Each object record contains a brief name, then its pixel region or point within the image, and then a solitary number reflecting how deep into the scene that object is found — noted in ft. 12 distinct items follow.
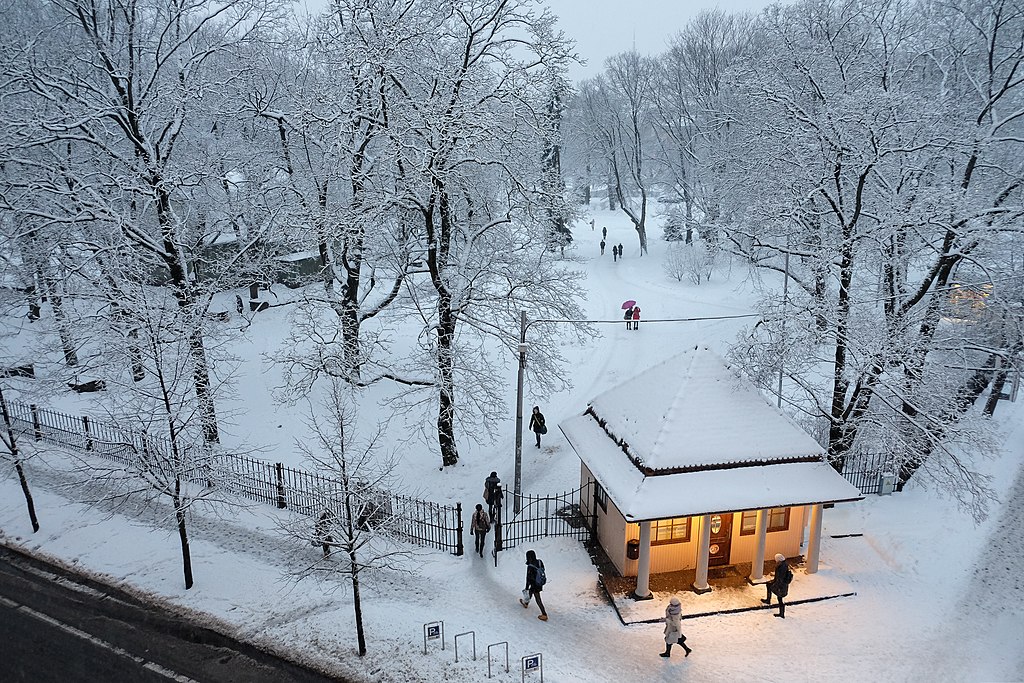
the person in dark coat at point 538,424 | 75.56
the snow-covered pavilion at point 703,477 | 51.19
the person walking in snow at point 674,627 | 44.47
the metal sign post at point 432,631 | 45.88
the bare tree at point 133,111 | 65.51
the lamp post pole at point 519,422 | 60.06
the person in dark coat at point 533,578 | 49.39
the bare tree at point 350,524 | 44.73
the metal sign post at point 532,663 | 42.71
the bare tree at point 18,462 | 58.59
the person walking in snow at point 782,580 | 49.37
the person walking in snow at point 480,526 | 55.93
